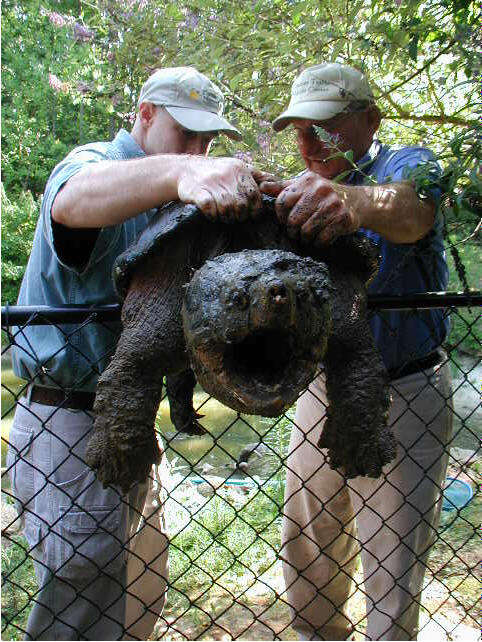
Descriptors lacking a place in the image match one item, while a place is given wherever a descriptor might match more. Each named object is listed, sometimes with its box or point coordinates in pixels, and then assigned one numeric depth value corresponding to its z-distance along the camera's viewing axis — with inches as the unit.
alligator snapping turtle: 40.3
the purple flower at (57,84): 443.1
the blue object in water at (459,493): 150.1
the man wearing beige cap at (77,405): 63.6
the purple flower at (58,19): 347.9
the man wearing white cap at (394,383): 74.9
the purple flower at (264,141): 132.7
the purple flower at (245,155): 131.0
